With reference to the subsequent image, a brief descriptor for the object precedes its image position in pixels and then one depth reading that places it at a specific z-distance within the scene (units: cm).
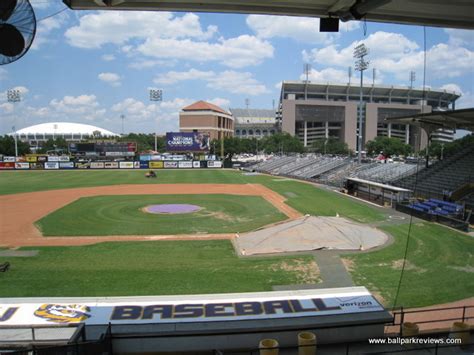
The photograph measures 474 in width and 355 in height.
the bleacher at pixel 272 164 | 7338
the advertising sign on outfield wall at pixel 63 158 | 8784
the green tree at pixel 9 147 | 12031
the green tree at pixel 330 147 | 12481
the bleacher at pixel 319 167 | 5714
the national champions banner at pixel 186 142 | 8519
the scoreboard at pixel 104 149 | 8925
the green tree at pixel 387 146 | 10094
